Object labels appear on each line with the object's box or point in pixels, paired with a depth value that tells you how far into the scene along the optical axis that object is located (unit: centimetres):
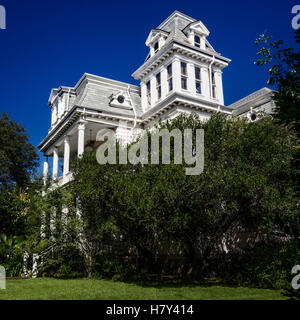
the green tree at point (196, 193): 1067
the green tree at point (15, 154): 2966
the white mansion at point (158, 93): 1888
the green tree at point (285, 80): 423
